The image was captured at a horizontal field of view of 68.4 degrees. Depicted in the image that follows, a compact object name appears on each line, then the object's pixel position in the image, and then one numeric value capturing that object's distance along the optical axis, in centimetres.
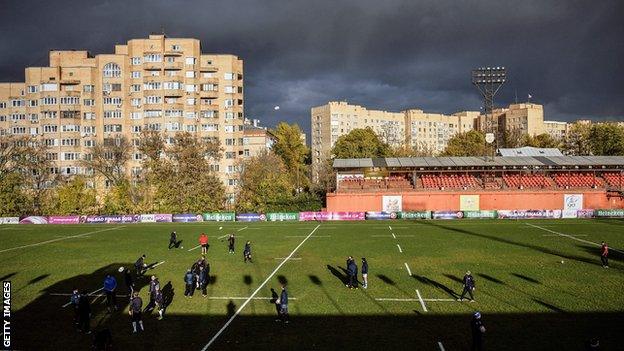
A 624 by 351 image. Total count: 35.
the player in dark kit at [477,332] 1698
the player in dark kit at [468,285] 2389
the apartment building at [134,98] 9312
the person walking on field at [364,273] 2708
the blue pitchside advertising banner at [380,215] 6606
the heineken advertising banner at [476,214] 6508
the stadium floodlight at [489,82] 6819
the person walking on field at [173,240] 4281
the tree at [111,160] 8550
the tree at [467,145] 11094
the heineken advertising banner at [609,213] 6222
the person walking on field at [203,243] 3775
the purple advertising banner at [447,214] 6506
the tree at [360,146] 9950
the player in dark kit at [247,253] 3584
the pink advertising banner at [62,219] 7094
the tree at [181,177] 7706
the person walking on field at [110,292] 2345
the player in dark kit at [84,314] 2070
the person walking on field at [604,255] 3086
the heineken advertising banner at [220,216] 6919
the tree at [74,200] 7912
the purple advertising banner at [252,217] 6806
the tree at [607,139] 9744
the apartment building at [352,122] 17750
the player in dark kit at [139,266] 3081
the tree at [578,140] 10488
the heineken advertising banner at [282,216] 6844
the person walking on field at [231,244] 4033
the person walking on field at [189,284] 2580
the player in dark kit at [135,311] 2005
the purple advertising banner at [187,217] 6944
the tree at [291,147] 12056
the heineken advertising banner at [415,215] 6559
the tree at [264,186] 7569
